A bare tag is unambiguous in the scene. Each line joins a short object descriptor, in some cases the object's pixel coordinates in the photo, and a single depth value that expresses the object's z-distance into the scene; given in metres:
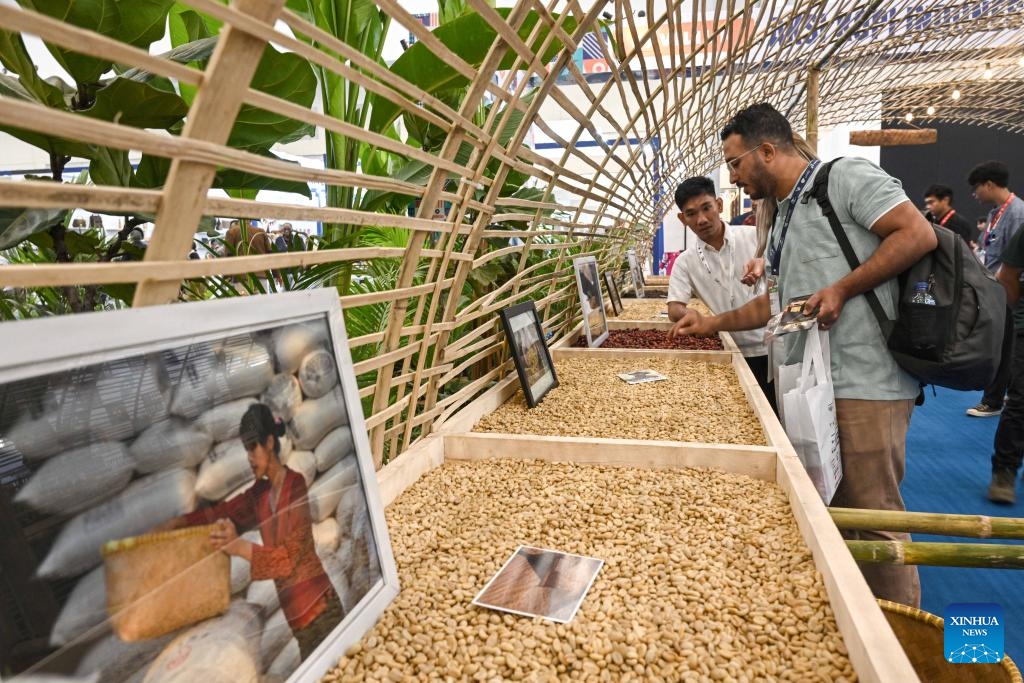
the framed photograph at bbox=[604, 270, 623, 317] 4.09
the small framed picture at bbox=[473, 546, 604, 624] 0.89
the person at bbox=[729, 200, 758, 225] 6.31
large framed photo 0.46
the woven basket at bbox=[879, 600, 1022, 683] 1.39
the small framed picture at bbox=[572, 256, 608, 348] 2.80
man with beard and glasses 1.63
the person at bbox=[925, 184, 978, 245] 5.28
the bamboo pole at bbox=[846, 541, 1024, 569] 1.17
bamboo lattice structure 0.52
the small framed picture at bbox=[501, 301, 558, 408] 1.83
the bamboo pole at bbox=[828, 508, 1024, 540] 1.24
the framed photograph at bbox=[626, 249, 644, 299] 5.48
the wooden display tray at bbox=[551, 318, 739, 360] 2.82
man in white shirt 2.88
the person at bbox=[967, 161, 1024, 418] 4.47
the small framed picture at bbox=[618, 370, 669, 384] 2.27
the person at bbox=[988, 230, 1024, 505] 3.03
